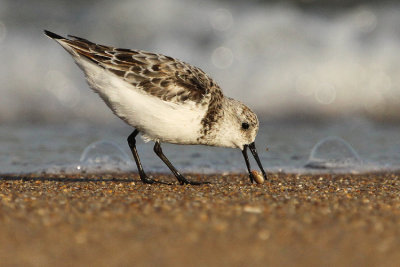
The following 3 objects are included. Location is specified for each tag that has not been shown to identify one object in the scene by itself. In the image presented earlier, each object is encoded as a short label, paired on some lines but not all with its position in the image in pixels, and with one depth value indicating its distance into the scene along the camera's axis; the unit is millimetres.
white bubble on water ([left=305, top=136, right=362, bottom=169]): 15711
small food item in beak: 12516
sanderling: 11148
